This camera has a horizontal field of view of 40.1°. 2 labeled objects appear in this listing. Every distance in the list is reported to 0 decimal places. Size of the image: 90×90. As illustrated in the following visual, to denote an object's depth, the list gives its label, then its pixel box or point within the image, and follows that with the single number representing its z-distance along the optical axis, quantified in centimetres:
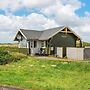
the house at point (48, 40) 2167
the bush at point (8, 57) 1516
